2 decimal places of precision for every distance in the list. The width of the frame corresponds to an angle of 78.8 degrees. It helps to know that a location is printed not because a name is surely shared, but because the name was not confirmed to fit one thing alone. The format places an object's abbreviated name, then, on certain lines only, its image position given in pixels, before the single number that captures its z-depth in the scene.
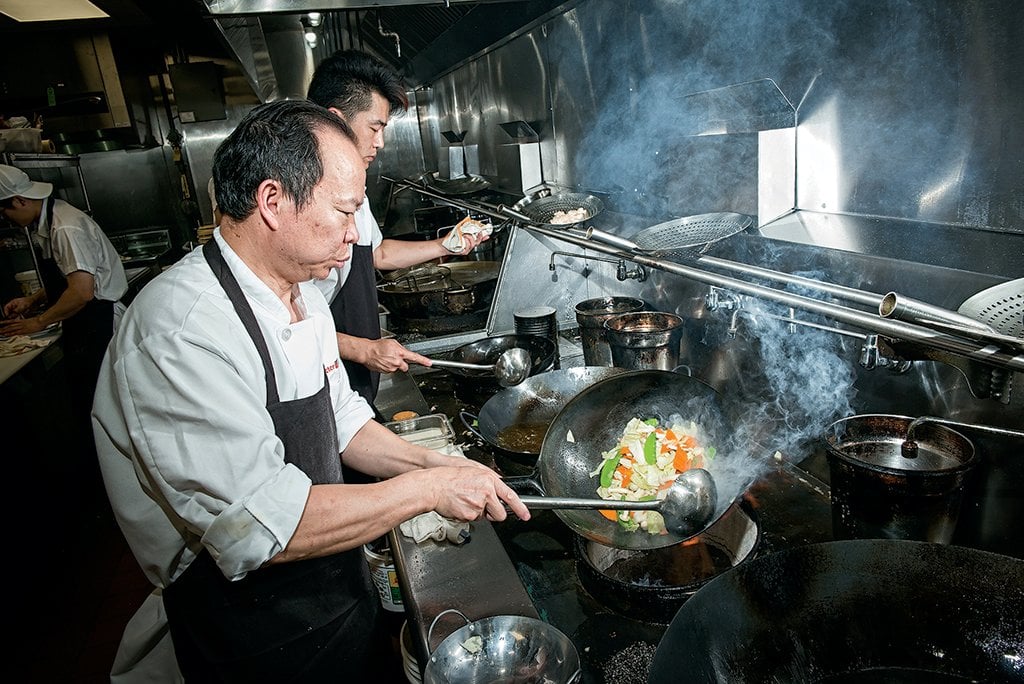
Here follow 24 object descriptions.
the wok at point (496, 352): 3.15
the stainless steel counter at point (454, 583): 1.75
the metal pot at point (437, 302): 4.24
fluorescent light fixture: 5.94
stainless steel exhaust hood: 3.30
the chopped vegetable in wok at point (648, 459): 1.99
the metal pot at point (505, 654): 1.47
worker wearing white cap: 5.26
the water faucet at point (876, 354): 1.63
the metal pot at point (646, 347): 2.63
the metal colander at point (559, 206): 3.66
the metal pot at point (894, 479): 1.49
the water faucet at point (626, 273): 3.43
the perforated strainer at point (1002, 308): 1.16
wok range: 1.61
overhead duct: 5.81
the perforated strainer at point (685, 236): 2.18
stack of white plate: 1.92
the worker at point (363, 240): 2.79
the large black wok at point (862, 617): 1.33
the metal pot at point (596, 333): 3.14
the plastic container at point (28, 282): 6.00
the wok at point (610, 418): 2.06
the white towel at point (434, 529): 2.09
